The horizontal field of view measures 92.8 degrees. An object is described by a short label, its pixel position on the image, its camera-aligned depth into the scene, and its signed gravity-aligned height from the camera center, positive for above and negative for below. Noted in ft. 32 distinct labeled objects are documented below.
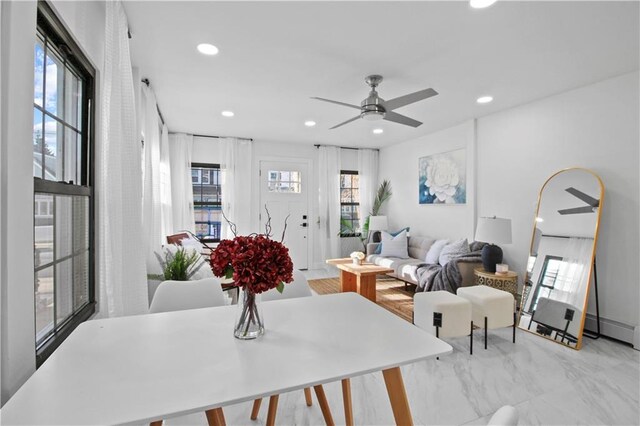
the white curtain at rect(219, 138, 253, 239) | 18.16 +1.74
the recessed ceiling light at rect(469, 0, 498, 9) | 6.11 +4.25
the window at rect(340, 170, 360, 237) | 21.25 +0.67
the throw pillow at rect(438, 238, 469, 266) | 13.33 -1.72
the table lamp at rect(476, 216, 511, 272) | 11.07 -0.86
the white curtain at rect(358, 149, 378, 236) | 21.39 +2.17
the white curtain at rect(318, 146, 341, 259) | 20.31 +0.77
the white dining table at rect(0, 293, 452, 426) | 2.57 -1.63
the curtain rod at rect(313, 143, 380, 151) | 20.27 +4.45
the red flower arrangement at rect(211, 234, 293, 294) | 3.78 -0.66
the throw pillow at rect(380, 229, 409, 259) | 16.96 -1.96
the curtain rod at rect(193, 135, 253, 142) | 18.00 +4.44
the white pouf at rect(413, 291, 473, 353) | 8.35 -2.89
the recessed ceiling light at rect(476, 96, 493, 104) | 11.58 +4.39
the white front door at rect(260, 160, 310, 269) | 19.40 +0.66
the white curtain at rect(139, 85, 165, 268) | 9.47 +1.14
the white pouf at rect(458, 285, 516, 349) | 8.96 -2.88
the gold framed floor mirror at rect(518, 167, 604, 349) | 9.64 -1.51
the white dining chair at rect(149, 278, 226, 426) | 5.73 -1.65
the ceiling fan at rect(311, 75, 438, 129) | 9.20 +3.34
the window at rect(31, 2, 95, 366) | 4.58 +0.41
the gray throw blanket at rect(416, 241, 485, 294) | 12.20 -2.58
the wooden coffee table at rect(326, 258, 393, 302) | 12.96 -2.94
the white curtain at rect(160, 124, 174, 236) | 14.26 +1.17
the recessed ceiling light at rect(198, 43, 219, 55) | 7.85 +4.27
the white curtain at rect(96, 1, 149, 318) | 5.92 +0.56
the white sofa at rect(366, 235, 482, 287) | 12.54 -2.55
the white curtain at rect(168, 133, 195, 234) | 17.12 +1.63
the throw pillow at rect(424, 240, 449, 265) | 14.98 -1.98
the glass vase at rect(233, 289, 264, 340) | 3.92 -1.39
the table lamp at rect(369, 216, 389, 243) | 18.89 -0.70
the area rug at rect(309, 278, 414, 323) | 12.32 -3.95
